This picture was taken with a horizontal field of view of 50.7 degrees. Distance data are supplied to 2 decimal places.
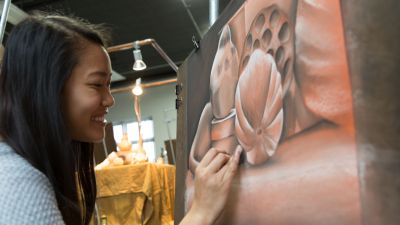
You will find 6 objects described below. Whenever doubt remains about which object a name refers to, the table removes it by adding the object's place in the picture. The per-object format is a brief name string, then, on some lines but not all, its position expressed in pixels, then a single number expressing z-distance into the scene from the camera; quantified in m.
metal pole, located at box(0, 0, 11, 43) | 1.33
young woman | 0.71
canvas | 0.53
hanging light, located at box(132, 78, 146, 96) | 2.73
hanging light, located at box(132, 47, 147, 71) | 2.45
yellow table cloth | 2.45
